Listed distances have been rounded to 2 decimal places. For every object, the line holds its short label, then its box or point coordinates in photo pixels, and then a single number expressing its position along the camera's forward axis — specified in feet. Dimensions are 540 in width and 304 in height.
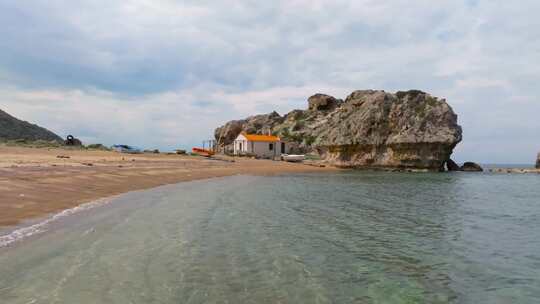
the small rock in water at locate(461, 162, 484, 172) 241.63
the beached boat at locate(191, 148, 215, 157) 236.38
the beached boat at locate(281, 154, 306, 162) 241.55
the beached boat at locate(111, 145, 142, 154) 208.72
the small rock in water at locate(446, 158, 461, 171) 229.23
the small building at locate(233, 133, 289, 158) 273.13
